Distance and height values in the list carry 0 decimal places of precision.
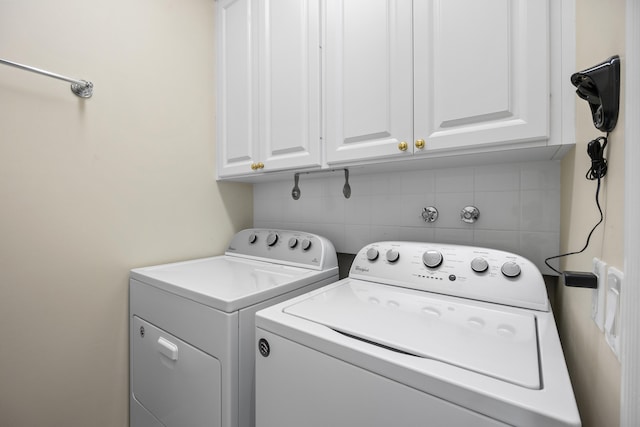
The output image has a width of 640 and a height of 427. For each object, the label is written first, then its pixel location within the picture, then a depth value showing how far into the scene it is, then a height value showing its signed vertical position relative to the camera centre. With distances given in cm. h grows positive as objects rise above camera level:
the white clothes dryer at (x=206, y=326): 92 -43
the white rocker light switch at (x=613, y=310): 45 -17
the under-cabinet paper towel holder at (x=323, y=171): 138 +11
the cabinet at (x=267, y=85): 126 +61
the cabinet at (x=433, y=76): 82 +45
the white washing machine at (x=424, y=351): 51 -32
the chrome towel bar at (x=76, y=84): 106 +52
